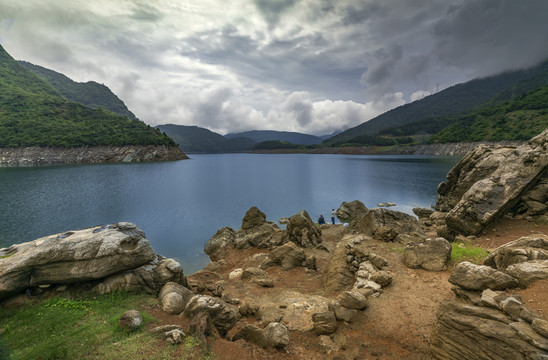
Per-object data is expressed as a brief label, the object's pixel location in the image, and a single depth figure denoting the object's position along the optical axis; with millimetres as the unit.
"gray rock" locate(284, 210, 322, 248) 28812
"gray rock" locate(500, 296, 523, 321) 7359
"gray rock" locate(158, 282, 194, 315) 12688
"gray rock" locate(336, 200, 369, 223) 47791
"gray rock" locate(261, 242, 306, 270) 23094
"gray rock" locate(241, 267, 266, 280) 21438
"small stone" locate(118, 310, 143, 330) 10320
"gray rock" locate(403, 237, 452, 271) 16188
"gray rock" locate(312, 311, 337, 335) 11672
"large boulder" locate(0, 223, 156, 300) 12052
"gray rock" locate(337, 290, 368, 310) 12727
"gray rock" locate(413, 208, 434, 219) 44244
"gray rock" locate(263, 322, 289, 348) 10578
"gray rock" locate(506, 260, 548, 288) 9508
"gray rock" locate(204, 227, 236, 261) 30291
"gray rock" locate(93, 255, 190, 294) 13672
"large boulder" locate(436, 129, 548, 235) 21828
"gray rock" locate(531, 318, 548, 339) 6422
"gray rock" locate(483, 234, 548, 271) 11289
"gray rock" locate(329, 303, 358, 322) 12227
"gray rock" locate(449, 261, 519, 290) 9648
